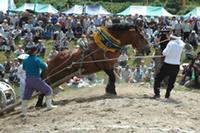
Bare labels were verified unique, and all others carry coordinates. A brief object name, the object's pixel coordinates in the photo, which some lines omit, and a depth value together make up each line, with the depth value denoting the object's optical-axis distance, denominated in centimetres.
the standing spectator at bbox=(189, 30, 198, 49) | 2820
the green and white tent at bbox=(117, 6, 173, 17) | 4144
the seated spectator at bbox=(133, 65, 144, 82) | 2212
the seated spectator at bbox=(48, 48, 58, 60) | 2591
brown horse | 1369
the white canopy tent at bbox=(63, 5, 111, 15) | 4205
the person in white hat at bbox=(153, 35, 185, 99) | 1273
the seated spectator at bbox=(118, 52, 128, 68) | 2371
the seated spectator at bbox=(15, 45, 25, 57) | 2624
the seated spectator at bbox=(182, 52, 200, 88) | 1872
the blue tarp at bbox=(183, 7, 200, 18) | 3836
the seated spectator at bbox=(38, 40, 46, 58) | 2783
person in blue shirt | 1178
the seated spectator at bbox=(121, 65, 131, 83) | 2206
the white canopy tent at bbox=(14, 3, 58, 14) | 4308
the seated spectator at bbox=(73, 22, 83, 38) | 3244
